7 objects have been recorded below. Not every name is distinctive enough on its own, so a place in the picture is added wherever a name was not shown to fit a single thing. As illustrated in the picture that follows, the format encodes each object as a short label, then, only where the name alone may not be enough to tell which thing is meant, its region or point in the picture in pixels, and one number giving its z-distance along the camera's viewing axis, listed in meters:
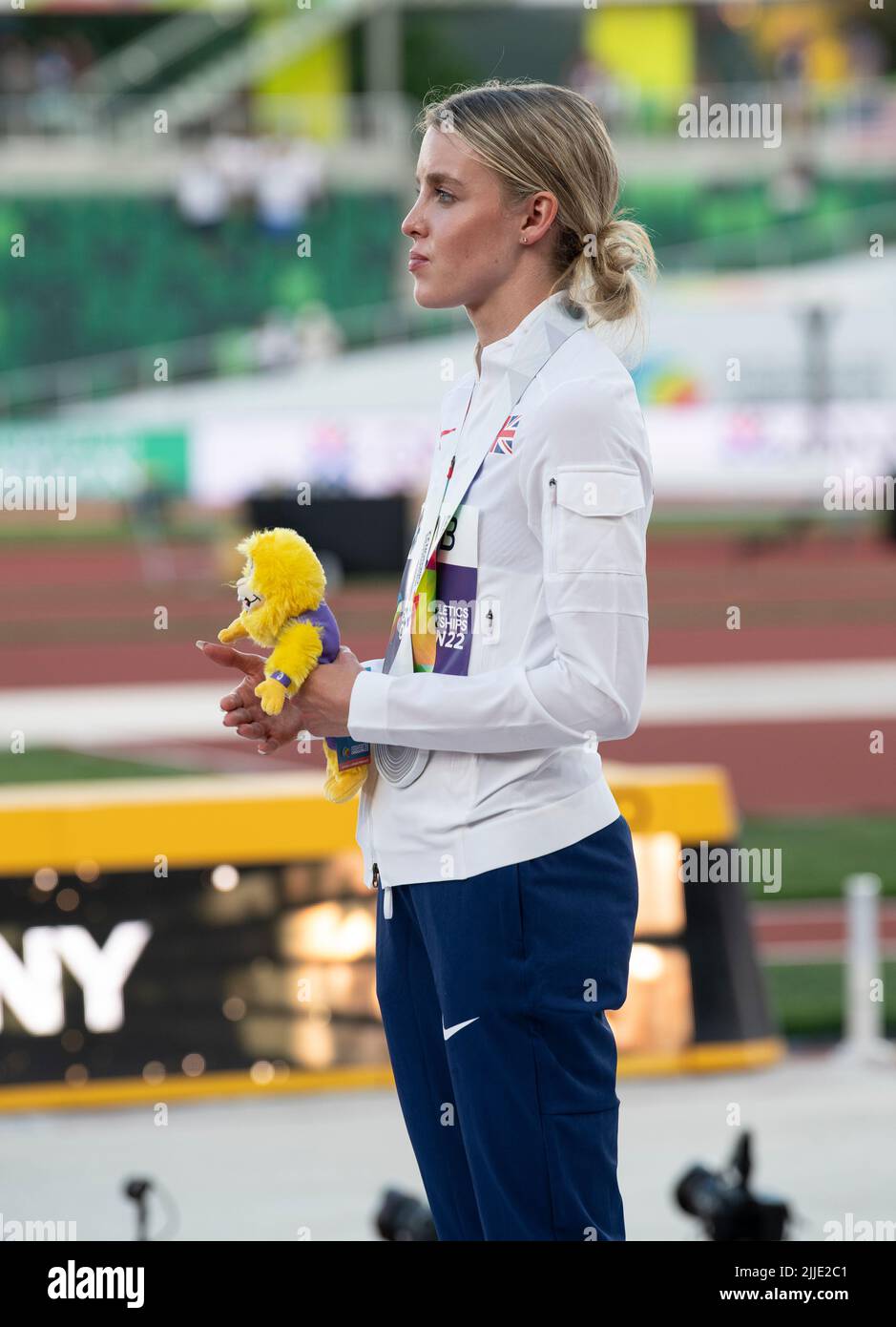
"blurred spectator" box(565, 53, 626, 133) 32.28
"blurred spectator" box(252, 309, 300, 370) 27.28
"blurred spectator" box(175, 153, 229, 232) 31.56
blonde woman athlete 2.12
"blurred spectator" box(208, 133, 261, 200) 31.56
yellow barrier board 4.77
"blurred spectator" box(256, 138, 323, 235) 31.92
